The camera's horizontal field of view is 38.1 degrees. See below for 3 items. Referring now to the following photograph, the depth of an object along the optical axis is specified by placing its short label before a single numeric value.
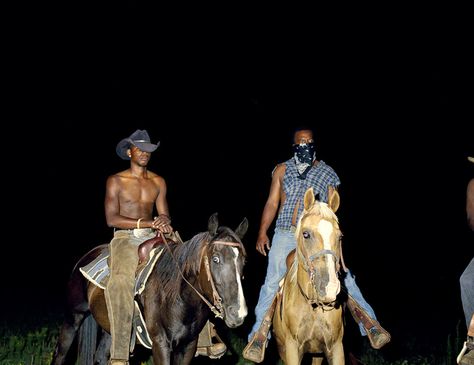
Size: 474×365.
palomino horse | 6.27
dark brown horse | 6.53
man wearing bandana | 7.55
